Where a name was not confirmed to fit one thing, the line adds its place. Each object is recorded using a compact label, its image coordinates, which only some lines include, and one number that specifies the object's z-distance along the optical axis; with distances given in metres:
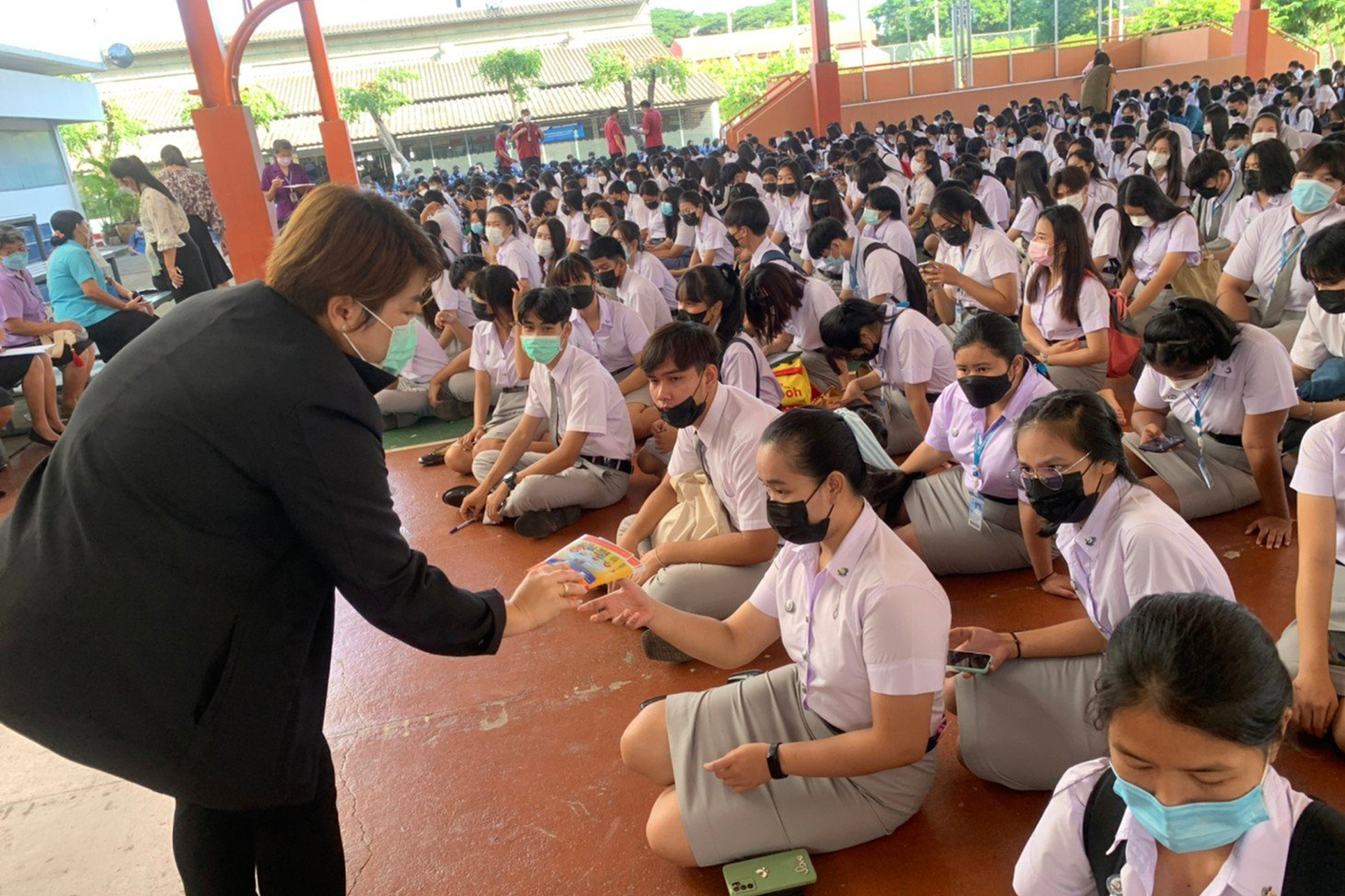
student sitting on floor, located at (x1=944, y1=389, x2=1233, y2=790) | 2.28
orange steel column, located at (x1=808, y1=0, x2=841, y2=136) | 18.86
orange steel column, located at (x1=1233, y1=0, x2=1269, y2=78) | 20.28
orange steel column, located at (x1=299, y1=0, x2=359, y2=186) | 12.20
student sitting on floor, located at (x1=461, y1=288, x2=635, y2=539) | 4.29
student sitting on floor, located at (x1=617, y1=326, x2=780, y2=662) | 3.24
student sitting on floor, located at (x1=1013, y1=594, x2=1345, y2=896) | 1.28
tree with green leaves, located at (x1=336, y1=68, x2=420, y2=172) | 23.48
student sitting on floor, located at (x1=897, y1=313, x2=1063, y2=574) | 3.27
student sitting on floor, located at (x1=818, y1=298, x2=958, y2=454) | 4.26
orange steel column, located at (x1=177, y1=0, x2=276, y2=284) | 9.05
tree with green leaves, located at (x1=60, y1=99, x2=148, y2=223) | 19.97
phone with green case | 2.20
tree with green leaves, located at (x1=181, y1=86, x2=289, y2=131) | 23.52
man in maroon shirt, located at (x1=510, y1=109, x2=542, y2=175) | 18.67
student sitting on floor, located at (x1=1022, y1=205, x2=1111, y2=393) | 4.54
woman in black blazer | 1.57
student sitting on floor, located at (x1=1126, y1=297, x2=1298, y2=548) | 3.29
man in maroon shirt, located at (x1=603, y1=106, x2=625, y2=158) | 18.50
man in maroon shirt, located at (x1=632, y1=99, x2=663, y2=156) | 18.39
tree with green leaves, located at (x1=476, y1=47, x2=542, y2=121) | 24.42
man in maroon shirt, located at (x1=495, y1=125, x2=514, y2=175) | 18.05
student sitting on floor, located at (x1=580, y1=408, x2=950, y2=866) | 2.04
